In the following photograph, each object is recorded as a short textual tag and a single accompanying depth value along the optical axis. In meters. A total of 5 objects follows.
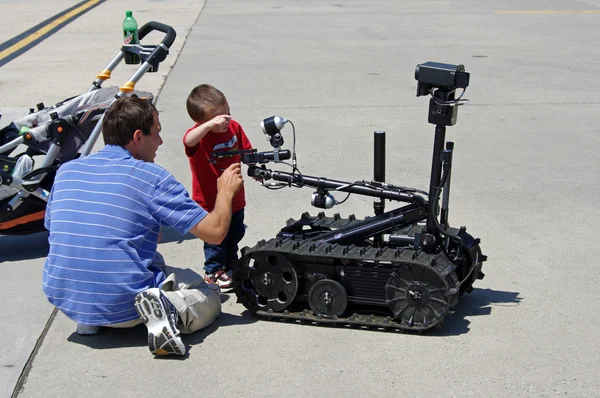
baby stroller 5.35
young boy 4.69
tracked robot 4.22
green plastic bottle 6.13
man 4.08
